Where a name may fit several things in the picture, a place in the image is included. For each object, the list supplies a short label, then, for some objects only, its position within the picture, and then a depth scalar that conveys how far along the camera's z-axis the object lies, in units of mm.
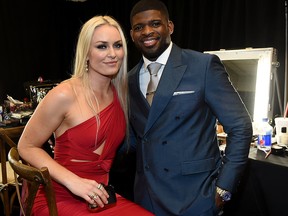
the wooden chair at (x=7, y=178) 2311
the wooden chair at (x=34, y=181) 1082
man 1318
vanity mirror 2031
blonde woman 1413
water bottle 1856
